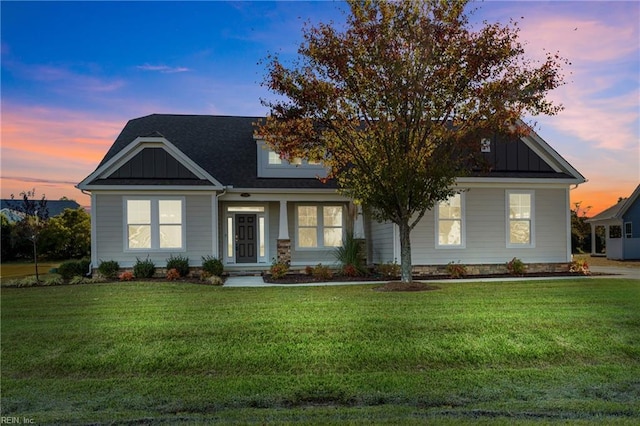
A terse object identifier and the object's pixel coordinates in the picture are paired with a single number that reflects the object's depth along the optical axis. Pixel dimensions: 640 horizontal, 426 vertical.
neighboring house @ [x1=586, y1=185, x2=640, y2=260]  28.56
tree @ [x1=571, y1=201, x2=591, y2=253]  38.28
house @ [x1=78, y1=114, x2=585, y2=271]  16.86
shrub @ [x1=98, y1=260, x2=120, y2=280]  16.20
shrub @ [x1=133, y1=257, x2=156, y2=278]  16.23
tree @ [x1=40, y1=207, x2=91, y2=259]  22.78
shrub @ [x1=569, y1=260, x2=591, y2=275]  17.62
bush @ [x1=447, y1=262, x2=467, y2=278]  16.84
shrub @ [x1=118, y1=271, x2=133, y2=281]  16.02
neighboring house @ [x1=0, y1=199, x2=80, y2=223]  17.67
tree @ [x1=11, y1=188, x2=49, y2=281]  16.59
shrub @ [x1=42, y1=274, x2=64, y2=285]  15.31
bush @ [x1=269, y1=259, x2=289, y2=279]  16.38
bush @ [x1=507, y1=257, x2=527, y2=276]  17.42
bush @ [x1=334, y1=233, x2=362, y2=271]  17.56
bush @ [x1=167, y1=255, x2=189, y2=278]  16.45
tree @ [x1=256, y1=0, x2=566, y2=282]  12.96
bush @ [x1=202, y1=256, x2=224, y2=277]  16.52
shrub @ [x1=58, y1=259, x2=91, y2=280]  16.62
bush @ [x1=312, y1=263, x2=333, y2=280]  16.31
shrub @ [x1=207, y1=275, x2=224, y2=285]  15.05
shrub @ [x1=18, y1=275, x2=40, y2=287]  14.97
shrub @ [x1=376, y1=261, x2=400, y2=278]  16.67
